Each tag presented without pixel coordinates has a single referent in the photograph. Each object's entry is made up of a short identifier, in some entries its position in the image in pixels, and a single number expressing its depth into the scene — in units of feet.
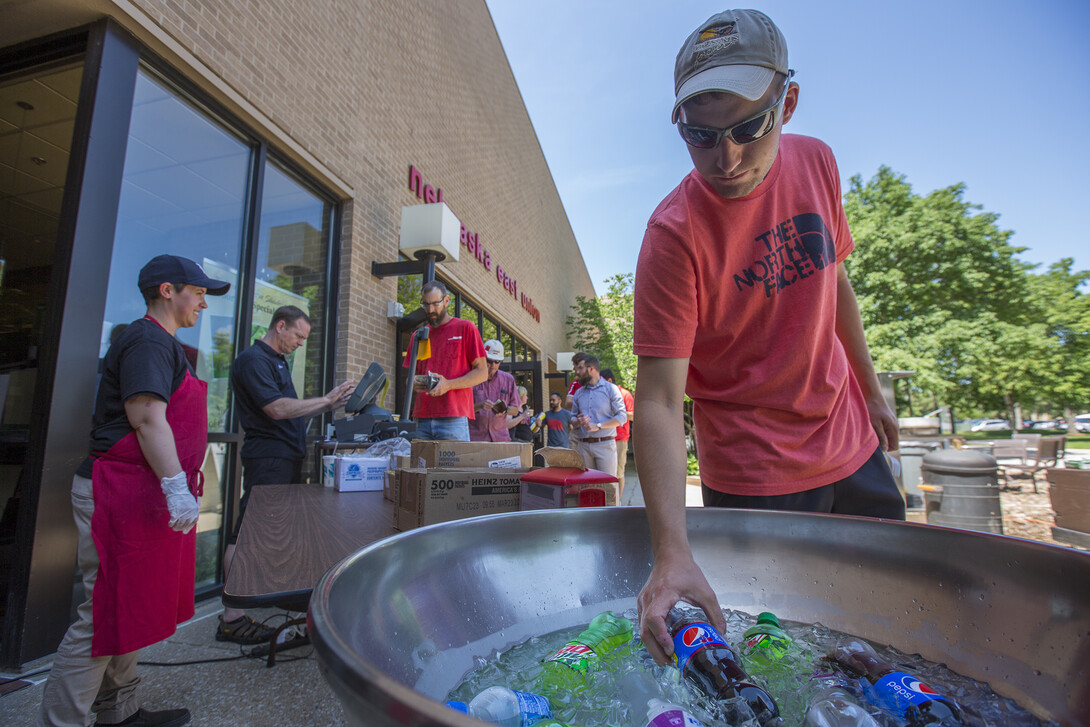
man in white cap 19.27
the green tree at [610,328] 58.44
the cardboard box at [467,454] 6.81
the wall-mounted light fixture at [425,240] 17.66
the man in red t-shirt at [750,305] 3.50
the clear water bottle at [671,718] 1.67
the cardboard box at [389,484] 6.64
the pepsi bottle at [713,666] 2.00
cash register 10.43
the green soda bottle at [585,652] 2.37
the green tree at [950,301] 59.52
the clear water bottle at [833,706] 1.87
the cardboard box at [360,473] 8.26
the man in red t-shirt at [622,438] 22.81
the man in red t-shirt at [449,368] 12.51
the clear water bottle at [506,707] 1.95
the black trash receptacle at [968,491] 16.47
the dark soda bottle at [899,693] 1.87
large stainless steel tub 2.03
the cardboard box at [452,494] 4.84
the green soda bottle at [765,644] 2.42
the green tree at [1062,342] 61.05
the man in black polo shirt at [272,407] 9.48
